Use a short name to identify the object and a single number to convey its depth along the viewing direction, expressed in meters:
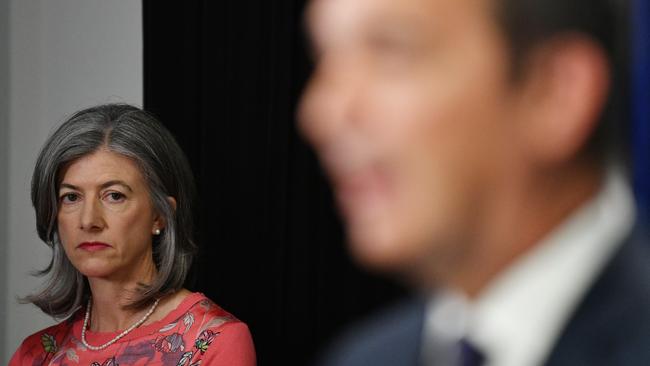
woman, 3.31
